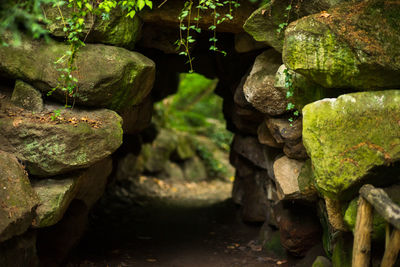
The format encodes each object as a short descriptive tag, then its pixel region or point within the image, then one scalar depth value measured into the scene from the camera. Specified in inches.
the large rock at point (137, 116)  262.9
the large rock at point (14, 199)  161.0
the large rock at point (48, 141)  185.5
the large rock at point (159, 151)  517.0
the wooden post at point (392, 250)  132.4
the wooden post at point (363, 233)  145.1
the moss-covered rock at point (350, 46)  153.6
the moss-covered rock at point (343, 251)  167.6
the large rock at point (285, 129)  201.5
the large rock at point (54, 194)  182.2
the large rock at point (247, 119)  268.5
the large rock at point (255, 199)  303.9
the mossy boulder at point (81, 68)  195.3
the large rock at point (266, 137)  241.4
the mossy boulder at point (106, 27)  197.0
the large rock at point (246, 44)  247.3
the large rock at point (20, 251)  164.4
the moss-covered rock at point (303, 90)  179.8
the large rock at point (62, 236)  226.2
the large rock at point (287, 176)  208.5
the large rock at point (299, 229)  227.6
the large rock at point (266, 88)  205.5
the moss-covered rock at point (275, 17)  179.6
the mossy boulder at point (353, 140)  148.3
